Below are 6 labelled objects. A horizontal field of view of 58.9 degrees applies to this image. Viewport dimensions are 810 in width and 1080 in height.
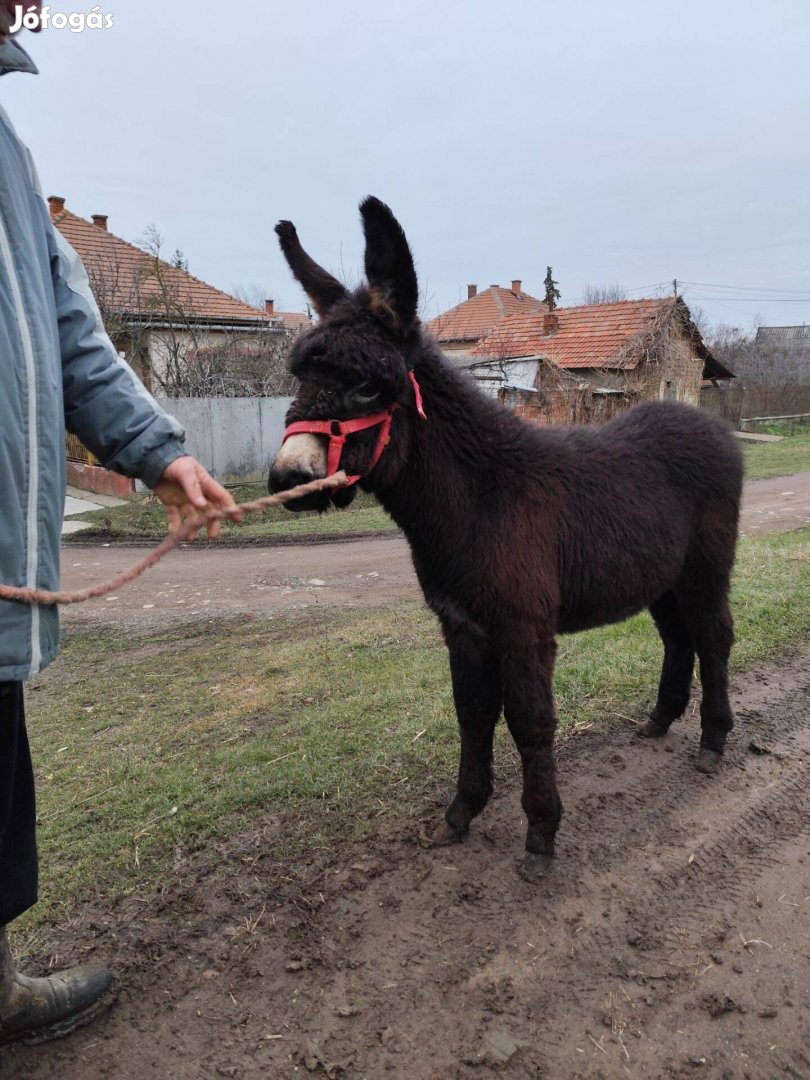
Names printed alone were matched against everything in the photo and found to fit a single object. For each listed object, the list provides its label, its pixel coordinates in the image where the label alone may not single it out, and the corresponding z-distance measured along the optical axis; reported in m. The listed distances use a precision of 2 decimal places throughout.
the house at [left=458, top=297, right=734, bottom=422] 19.84
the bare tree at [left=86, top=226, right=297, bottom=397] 18.44
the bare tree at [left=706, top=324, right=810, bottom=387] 41.47
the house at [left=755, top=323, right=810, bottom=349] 60.91
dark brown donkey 2.63
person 1.79
